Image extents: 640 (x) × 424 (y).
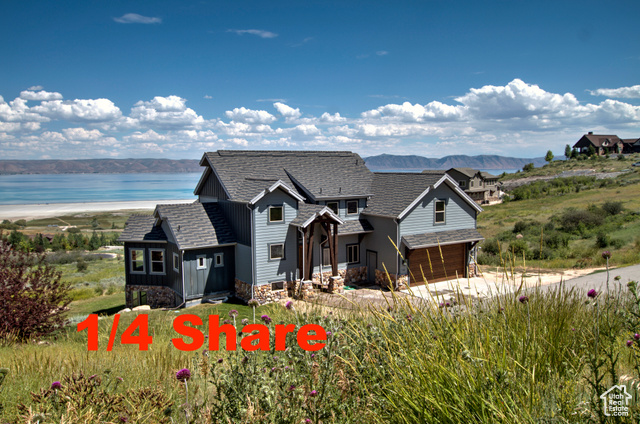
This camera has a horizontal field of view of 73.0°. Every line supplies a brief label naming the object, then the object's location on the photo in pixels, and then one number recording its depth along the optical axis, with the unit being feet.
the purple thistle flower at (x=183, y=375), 12.14
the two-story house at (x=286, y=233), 69.15
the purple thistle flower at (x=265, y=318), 15.51
